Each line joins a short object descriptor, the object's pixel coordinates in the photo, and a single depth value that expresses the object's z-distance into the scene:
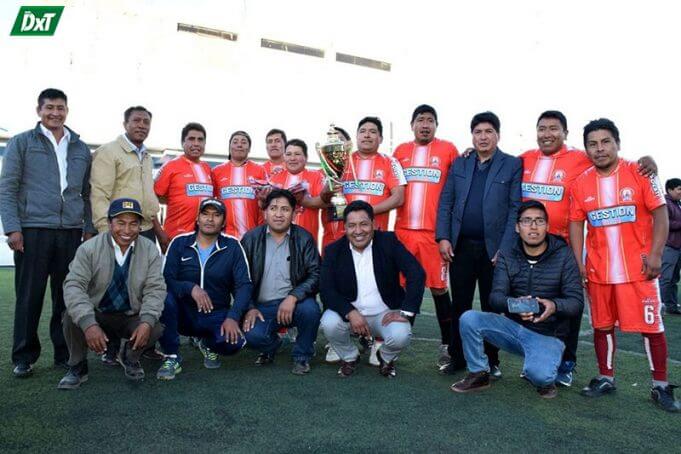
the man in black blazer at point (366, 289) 3.45
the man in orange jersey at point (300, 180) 4.80
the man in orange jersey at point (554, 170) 3.55
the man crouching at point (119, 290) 3.05
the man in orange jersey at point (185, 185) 4.52
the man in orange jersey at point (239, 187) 4.75
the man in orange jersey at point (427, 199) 4.05
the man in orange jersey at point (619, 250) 3.04
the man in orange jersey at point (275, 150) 5.11
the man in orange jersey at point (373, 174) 4.21
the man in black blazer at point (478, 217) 3.50
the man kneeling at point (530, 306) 3.04
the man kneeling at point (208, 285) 3.51
